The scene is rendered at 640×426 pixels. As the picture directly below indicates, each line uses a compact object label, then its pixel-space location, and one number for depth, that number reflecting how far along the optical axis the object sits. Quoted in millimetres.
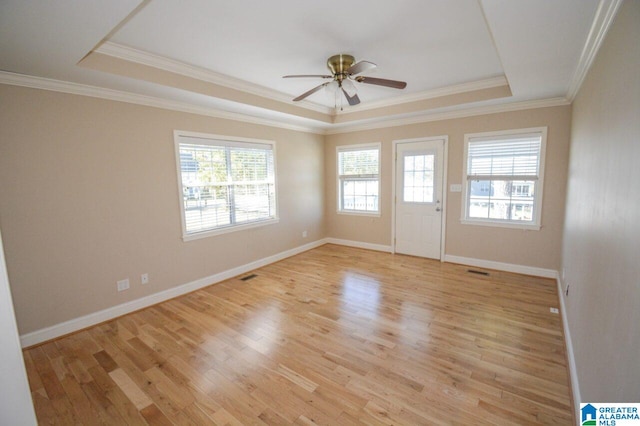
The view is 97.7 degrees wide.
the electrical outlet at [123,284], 3204
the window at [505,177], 4016
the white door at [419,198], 4840
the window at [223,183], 3779
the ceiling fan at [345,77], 2709
